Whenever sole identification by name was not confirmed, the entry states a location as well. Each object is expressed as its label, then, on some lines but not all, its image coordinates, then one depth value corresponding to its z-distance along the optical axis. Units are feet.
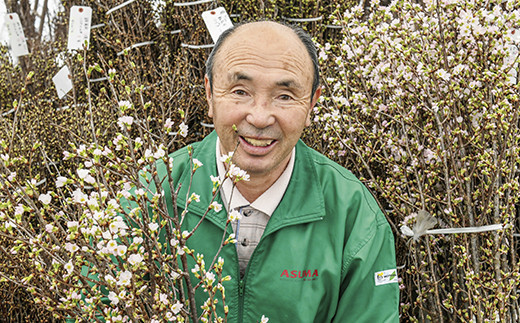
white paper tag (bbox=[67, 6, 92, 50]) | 10.70
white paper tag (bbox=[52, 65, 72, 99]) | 10.21
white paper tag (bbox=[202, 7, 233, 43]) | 9.82
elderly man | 5.98
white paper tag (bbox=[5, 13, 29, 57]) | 12.30
